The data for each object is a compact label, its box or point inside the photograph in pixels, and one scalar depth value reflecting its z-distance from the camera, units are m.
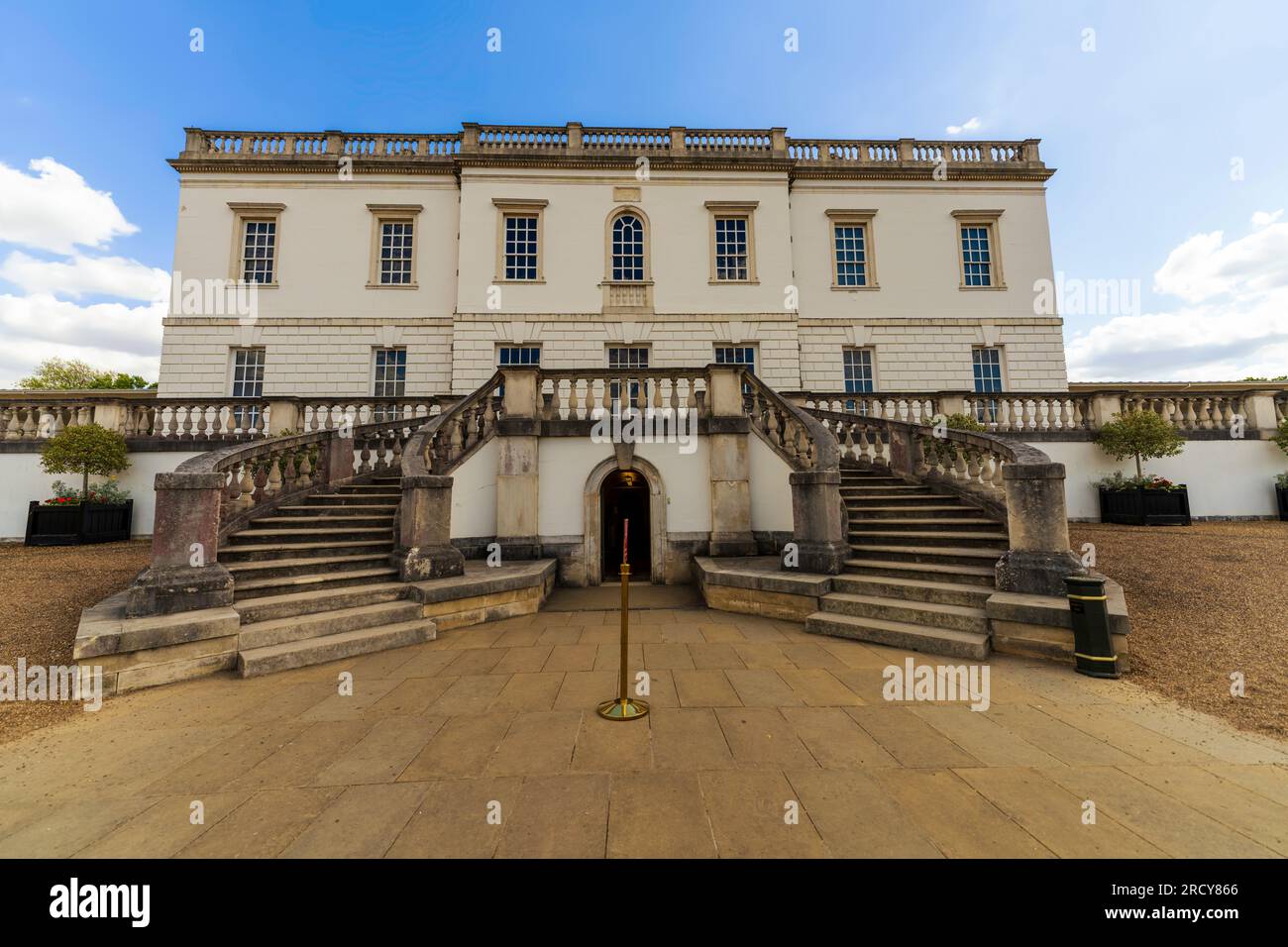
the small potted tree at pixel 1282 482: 11.79
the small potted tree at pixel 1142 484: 11.39
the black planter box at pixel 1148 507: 11.30
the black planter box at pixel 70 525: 10.30
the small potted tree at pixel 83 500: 10.35
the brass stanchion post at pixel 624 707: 3.84
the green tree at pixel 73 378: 41.40
